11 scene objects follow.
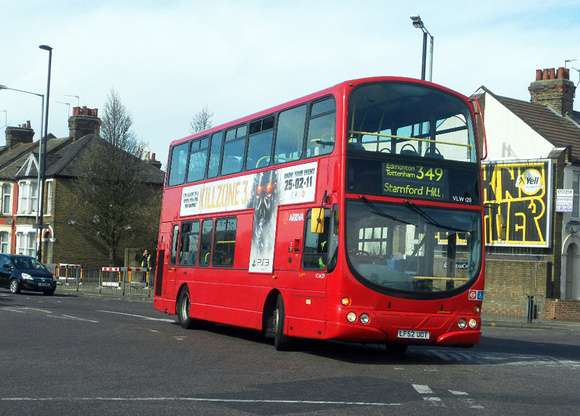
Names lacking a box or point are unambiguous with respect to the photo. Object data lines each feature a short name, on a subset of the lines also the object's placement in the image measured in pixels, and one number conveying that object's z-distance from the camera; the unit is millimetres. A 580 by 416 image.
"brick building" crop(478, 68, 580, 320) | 35969
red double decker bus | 14516
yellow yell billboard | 37062
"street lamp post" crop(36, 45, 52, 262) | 46853
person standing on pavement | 44000
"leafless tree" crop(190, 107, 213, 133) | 63919
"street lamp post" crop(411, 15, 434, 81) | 29688
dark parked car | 39094
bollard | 32281
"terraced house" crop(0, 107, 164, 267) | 60656
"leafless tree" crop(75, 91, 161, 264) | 57500
